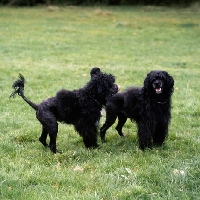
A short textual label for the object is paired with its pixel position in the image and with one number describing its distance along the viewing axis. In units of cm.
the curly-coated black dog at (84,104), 696
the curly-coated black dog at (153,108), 683
